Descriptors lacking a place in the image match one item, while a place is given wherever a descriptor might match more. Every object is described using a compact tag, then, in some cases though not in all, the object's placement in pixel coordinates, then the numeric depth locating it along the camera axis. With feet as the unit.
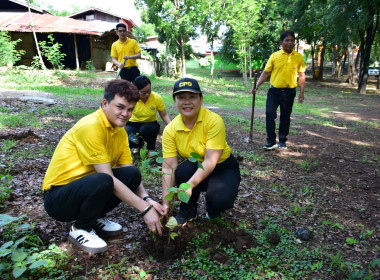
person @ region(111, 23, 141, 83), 20.15
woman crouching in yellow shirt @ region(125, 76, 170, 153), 13.60
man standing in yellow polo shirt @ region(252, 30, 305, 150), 15.31
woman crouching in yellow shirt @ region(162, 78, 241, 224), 7.38
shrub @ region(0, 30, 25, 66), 43.57
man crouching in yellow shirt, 6.40
